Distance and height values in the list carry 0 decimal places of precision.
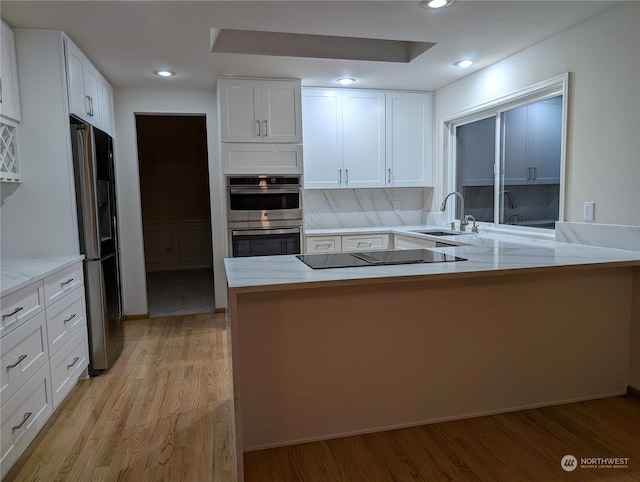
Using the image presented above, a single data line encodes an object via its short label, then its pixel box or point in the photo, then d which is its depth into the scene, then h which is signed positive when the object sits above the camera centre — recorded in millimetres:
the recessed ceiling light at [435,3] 2359 +1093
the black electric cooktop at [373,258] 2104 -304
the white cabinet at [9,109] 2488 +583
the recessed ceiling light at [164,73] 3574 +1115
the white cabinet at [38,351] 1854 -747
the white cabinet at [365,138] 4246 +641
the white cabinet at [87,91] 2848 +869
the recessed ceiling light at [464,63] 3461 +1114
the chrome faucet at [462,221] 3775 -193
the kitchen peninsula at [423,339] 1972 -708
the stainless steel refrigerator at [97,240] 2873 -237
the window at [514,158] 3164 +345
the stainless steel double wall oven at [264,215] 3918 -109
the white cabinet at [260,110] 3801 +838
